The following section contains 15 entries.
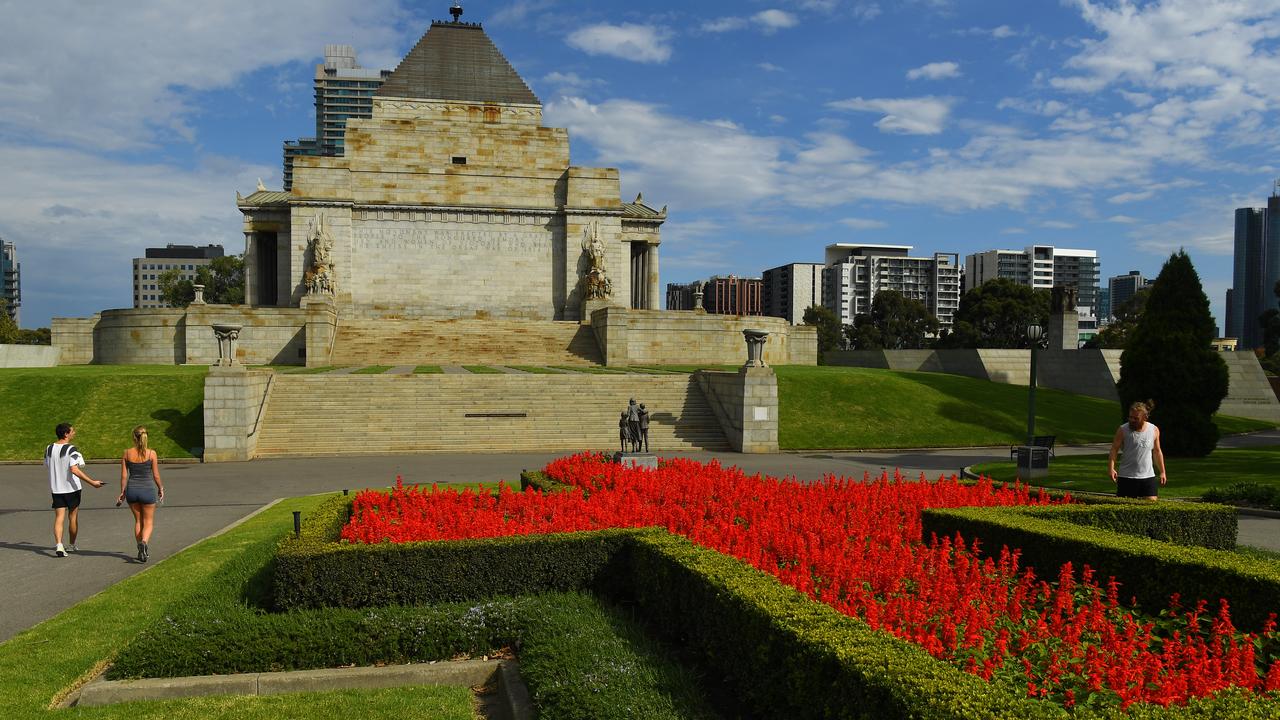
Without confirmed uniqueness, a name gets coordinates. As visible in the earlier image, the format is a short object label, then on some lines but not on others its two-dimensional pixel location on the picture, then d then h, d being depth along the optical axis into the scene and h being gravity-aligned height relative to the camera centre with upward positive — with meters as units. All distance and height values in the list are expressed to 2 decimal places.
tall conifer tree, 24.69 -0.41
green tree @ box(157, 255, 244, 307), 87.88 +6.51
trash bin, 18.92 -2.61
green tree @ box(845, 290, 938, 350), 98.50 +3.02
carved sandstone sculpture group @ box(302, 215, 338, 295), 46.72 +4.52
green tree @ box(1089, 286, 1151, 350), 77.00 +2.67
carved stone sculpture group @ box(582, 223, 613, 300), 49.66 +4.93
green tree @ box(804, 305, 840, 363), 107.56 +3.19
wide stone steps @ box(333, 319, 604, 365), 41.38 +0.09
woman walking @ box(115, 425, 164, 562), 12.13 -2.19
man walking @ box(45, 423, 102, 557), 12.27 -2.11
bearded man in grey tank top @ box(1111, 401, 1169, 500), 12.41 -1.66
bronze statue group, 20.78 -2.01
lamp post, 22.03 +0.35
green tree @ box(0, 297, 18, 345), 69.76 +0.87
